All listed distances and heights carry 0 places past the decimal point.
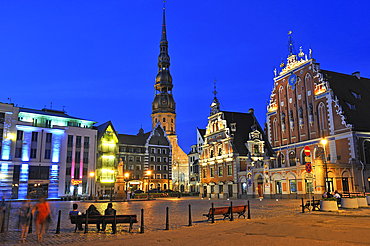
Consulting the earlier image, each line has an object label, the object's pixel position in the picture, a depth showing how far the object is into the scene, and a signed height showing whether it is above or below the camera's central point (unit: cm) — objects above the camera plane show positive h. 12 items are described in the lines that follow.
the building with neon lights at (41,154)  5441 +546
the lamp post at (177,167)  9706 +439
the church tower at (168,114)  9819 +2221
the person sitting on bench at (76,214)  1398 -142
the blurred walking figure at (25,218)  1294 -151
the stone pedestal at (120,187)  4703 -76
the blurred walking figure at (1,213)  1389 -136
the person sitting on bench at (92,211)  1417 -134
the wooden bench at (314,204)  2172 -162
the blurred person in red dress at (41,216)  1191 -127
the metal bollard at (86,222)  1338 -169
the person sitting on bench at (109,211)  1476 -136
